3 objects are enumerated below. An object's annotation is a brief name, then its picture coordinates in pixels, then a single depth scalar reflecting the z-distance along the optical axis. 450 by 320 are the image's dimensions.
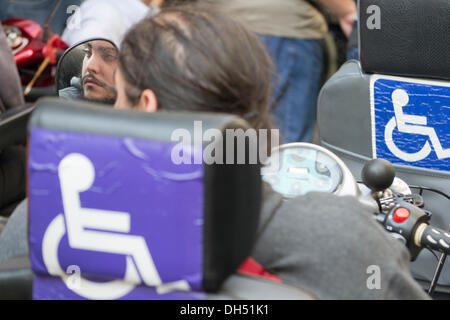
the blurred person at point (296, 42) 5.21
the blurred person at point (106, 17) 3.48
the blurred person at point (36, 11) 6.69
